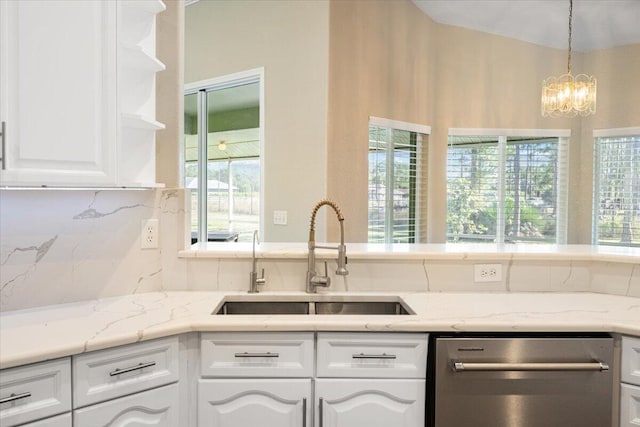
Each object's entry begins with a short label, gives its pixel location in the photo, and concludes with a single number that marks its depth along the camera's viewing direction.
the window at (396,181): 3.97
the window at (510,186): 4.94
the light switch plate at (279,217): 3.61
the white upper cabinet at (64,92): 1.34
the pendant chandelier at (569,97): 3.75
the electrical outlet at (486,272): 2.06
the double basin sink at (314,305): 1.94
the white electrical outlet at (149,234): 1.94
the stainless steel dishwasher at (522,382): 1.52
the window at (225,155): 3.88
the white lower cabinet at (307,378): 1.53
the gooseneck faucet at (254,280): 1.97
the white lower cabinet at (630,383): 1.52
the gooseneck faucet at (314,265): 1.91
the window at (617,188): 4.80
